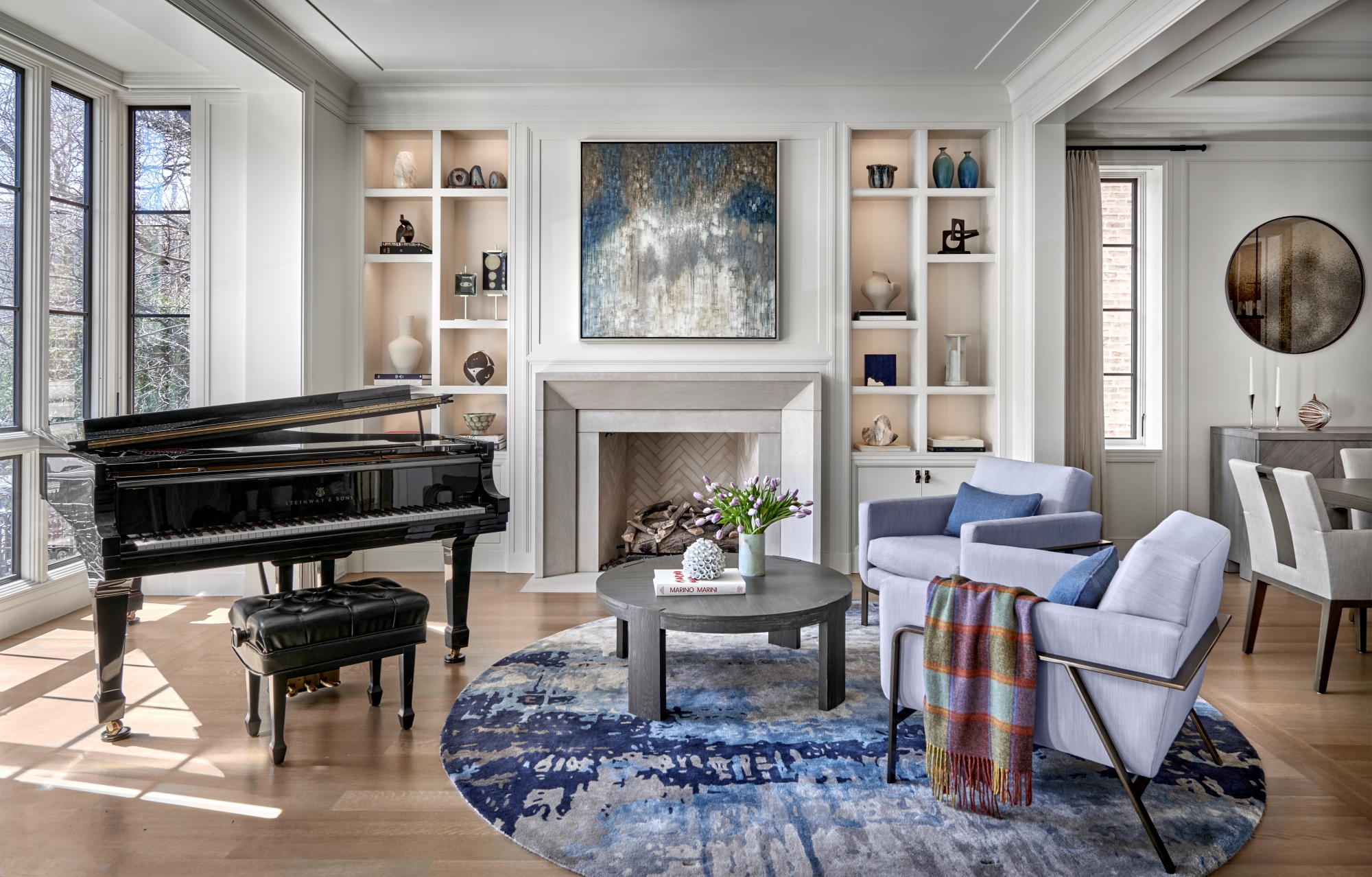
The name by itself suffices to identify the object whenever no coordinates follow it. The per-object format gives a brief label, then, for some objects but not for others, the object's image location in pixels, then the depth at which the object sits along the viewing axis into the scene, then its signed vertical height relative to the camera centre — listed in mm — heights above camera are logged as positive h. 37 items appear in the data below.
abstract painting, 4980 +1278
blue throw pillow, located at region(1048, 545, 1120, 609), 2166 -399
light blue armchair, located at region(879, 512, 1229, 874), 1960 -560
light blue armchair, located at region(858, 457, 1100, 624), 3410 -402
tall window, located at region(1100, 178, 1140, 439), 5500 +1166
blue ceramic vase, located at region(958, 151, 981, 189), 5090 +1740
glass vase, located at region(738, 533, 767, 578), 3240 -473
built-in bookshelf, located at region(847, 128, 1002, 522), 5082 +933
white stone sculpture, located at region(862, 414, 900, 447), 5199 +40
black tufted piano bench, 2516 -638
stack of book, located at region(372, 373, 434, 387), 5023 +386
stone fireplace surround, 4977 +92
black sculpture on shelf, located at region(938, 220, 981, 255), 5156 +1340
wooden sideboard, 4848 -62
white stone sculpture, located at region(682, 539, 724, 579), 3076 -482
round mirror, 5332 +1046
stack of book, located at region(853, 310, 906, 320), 5070 +804
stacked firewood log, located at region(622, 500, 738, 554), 5359 -626
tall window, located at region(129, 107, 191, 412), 4504 +1049
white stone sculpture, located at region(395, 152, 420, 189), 5078 +1747
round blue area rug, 2010 -1045
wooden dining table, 3244 -235
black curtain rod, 5293 +1966
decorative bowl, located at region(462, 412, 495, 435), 5055 +116
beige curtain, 5273 +809
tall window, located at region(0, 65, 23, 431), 3855 +1019
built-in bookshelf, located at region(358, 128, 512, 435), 5227 +1168
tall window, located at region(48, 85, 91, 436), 4125 +989
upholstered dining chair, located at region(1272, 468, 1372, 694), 3189 -517
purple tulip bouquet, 3221 -304
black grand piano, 2641 -210
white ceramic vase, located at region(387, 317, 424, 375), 5051 +576
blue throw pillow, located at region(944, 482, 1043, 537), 3727 -327
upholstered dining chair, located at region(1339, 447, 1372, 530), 4066 -128
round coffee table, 2766 -637
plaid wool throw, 2102 -697
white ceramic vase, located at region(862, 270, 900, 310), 5086 +968
